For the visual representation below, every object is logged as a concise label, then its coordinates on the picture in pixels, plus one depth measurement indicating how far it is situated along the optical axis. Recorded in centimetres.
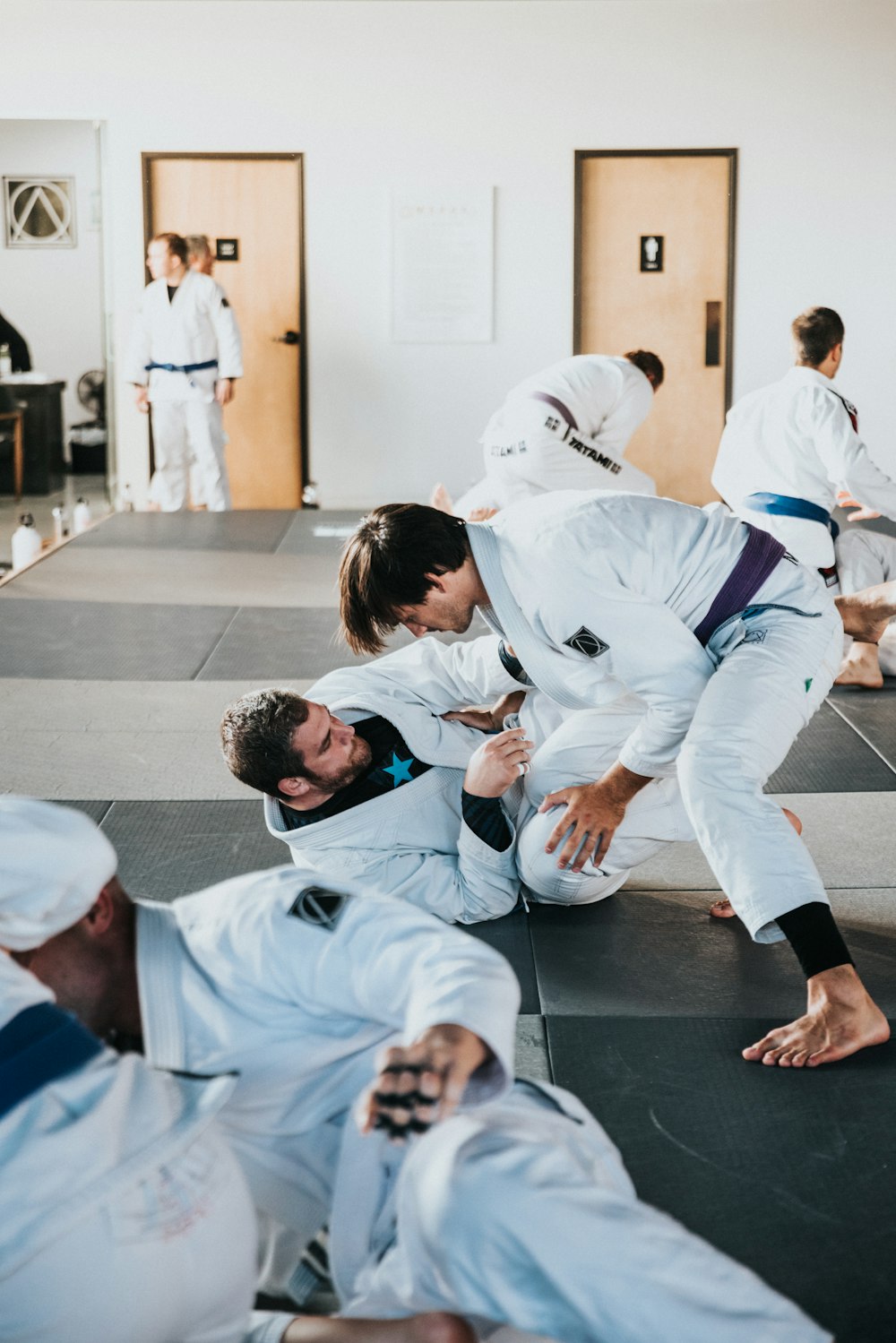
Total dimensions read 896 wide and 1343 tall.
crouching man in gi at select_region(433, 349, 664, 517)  587
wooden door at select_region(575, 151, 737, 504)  925
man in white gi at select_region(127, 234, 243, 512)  861
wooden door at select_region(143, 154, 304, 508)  924
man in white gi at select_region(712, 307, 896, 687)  497
